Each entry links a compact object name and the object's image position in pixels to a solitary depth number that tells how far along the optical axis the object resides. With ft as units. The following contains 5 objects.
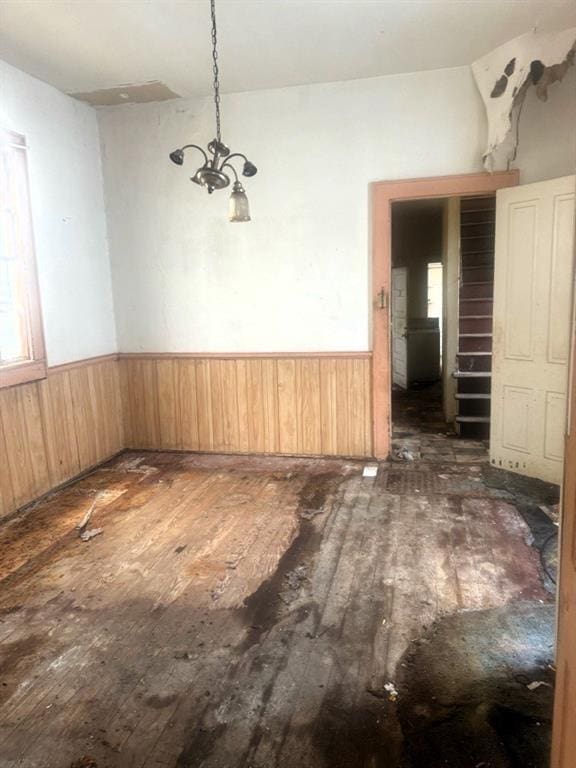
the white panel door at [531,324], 11.60
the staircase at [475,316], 16.42
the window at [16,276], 11.44
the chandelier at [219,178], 9.53
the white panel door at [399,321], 26.30
